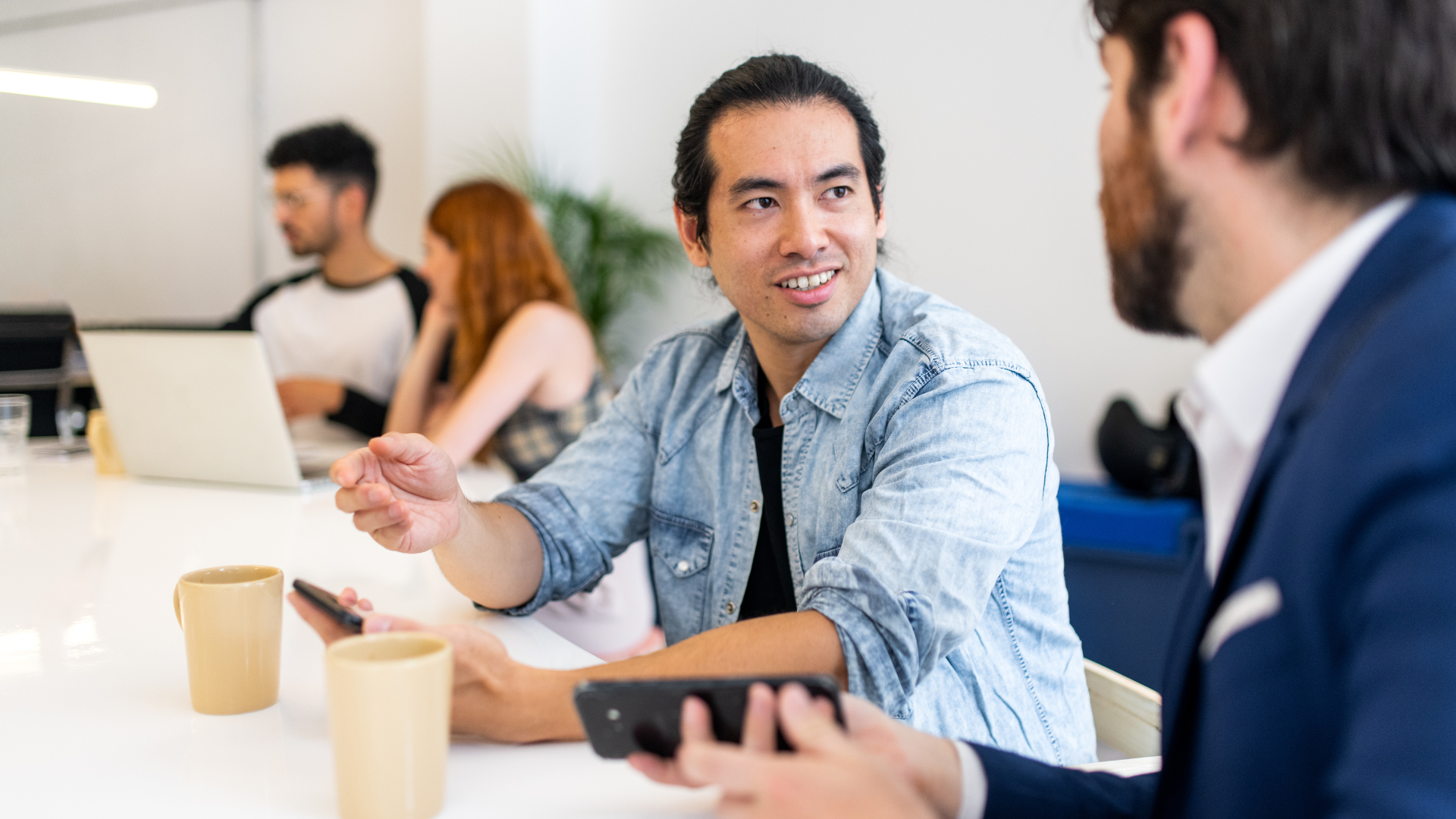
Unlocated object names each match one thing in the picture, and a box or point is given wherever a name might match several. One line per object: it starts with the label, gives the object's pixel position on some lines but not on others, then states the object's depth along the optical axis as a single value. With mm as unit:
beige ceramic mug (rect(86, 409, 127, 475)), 2098
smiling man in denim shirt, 931
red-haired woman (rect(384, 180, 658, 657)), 2332
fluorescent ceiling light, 3889
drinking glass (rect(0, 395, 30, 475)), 2117
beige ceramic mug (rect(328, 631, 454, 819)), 637
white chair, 1059
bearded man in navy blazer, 463
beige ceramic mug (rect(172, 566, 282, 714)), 846
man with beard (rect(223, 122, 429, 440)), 3424
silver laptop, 1804
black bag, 2803
